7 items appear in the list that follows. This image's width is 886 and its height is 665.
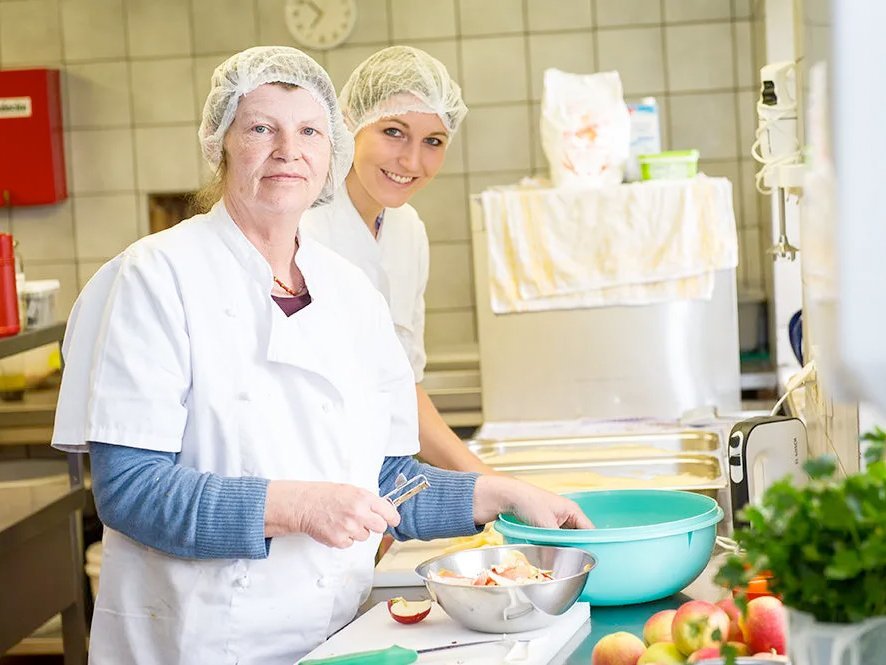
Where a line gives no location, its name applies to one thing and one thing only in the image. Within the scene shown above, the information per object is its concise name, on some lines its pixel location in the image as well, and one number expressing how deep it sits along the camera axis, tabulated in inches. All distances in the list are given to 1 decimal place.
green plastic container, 121.6
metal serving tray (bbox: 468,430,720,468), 107.3
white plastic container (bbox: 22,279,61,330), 119.6
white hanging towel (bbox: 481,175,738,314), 119.1
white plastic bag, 120.8
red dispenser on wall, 165.0
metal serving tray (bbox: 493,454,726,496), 94.8
